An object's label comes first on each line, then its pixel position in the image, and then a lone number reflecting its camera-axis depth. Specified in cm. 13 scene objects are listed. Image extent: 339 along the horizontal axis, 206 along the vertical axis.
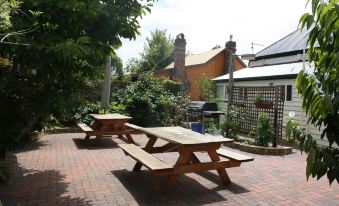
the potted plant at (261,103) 1063
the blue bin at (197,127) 1115
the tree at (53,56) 373
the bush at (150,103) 1350
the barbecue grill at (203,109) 1200
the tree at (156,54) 3427
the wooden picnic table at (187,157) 501
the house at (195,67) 2231
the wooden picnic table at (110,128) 967
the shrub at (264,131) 925
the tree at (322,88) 177
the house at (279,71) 1180
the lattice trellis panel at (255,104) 1026
